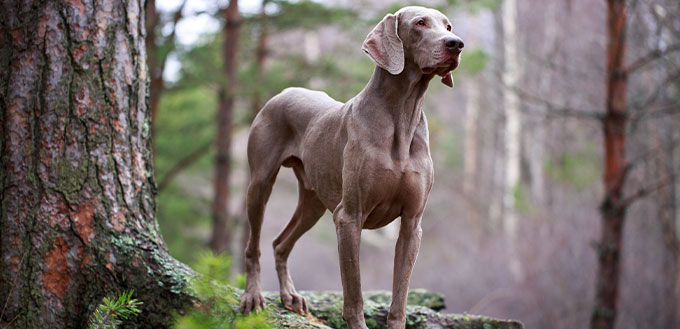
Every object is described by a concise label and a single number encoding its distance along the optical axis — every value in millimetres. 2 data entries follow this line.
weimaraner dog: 3133
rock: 4148
